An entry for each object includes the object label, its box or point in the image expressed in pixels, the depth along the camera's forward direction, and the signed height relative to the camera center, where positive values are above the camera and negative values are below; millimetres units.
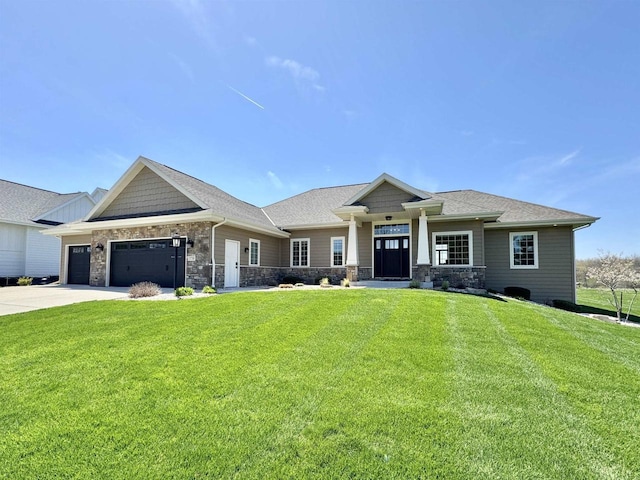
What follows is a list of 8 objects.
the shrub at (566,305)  12852 -2105
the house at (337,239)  13547 +732
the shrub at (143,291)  10078 -1205
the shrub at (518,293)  13672 -1655
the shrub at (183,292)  10312 -1239
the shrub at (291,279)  16359 -1316
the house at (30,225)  18938 +1811
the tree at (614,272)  11609 -674
